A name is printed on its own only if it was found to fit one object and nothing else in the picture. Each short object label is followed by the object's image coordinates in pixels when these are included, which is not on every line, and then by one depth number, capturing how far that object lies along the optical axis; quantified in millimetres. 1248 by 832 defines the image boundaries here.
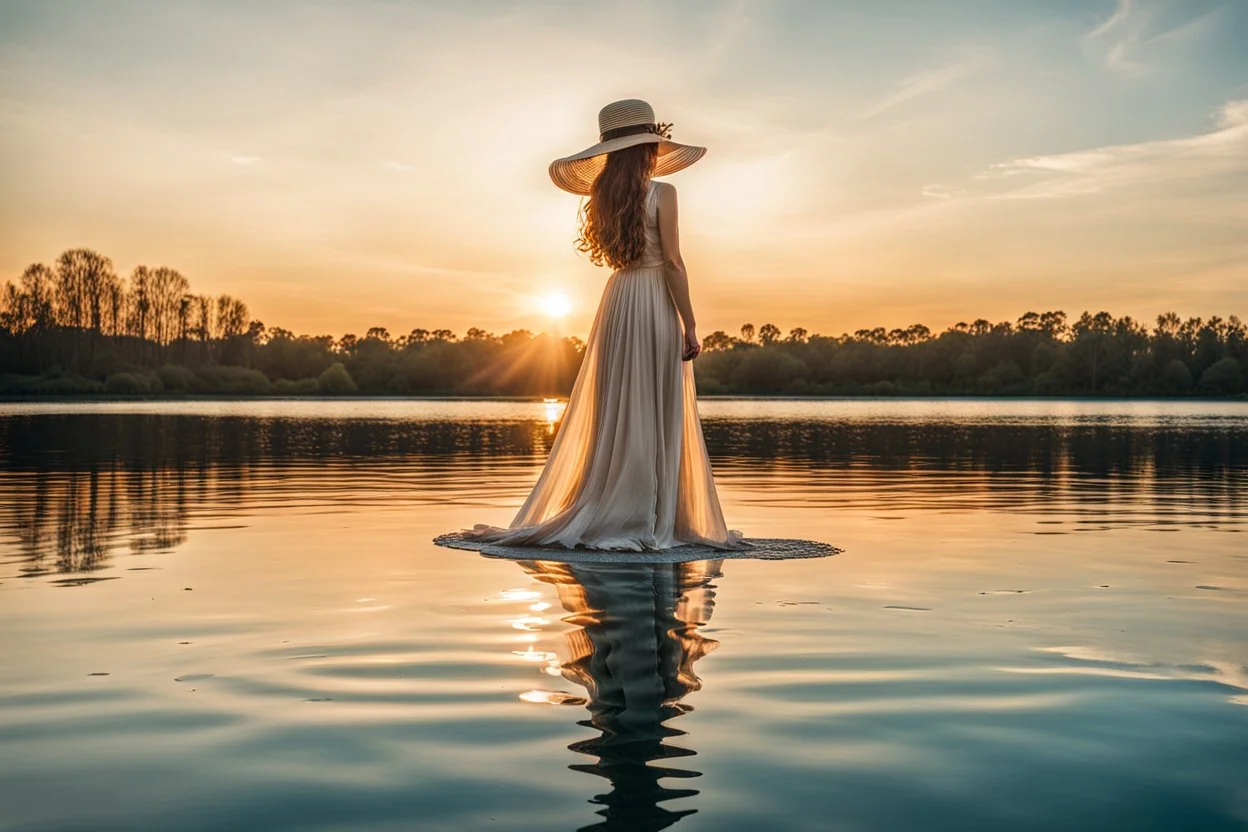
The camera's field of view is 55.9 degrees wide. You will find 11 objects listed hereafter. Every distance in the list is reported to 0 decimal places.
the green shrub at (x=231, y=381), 99375
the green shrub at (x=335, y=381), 111750
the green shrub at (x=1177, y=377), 118500
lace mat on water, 7336
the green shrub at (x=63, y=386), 84812
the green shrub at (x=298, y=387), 108438
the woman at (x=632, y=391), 7941
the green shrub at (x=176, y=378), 95188
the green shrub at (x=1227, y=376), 114188
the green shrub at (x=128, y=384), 89188
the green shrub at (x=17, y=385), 83500
